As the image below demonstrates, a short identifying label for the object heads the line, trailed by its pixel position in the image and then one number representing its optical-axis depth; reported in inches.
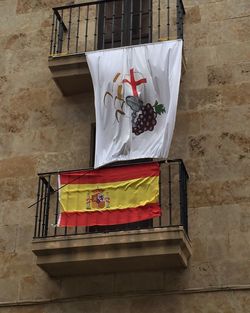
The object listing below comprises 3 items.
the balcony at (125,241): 427.5
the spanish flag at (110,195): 443.8
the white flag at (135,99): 458.6
